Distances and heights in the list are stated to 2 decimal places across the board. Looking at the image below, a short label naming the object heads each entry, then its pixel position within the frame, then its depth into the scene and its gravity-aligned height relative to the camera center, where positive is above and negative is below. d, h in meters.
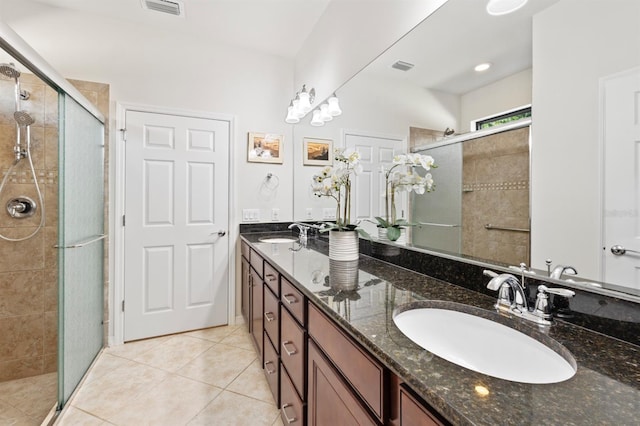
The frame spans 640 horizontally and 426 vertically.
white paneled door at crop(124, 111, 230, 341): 2.45 -0.11
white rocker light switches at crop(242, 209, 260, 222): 2.82 -0.03
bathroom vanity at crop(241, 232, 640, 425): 0.49 -0.32
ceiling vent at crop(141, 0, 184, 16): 2.20 +1.60
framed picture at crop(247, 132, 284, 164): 2.83 +0.64
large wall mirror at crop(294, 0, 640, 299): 0.74 +0.29
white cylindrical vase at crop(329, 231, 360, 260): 1.58 -0.18
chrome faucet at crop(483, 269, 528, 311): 0.84 -0.25
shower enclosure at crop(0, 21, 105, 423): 1.75 -0.20
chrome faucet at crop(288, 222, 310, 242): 2.44 -0.16
